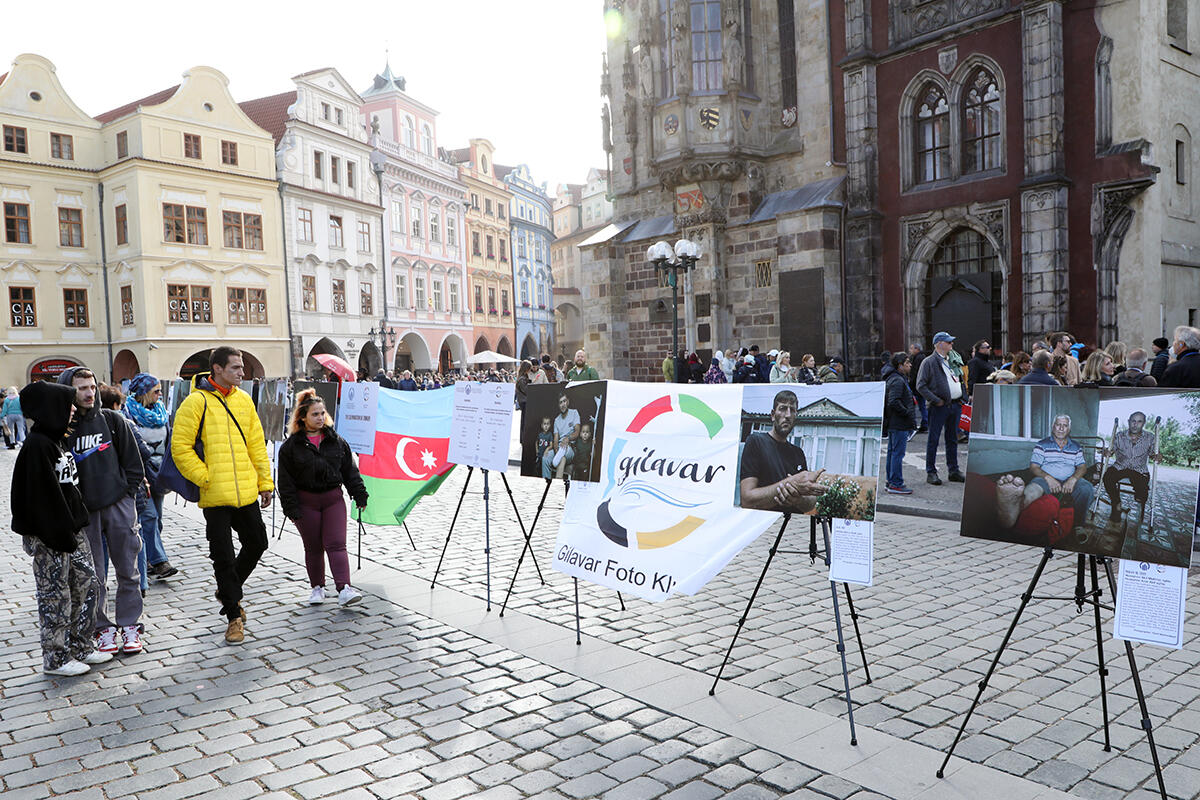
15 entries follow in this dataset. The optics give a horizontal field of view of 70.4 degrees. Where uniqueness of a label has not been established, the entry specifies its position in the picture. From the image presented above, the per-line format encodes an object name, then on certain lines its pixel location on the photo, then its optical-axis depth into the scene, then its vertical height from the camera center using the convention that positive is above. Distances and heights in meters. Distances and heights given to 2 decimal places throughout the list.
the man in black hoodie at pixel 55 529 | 5.23 -0.90
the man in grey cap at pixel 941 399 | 11.23 -0.64
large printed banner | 4.36 -0.69
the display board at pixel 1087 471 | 3.29 -0.51
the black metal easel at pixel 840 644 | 3.97 -1.40
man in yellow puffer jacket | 6.03 -0.67
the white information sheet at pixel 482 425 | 6.82 -0.48
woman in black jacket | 6.65 -0.91
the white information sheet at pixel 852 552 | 4.11 -0.96
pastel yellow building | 35.25 +6.48
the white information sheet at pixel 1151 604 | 3.27 -1.02
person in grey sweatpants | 5.62 -0.76
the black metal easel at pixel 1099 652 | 3.34 -1.28
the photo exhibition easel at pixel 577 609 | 5.53 -1.74
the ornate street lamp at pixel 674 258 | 17.80 +2.20
